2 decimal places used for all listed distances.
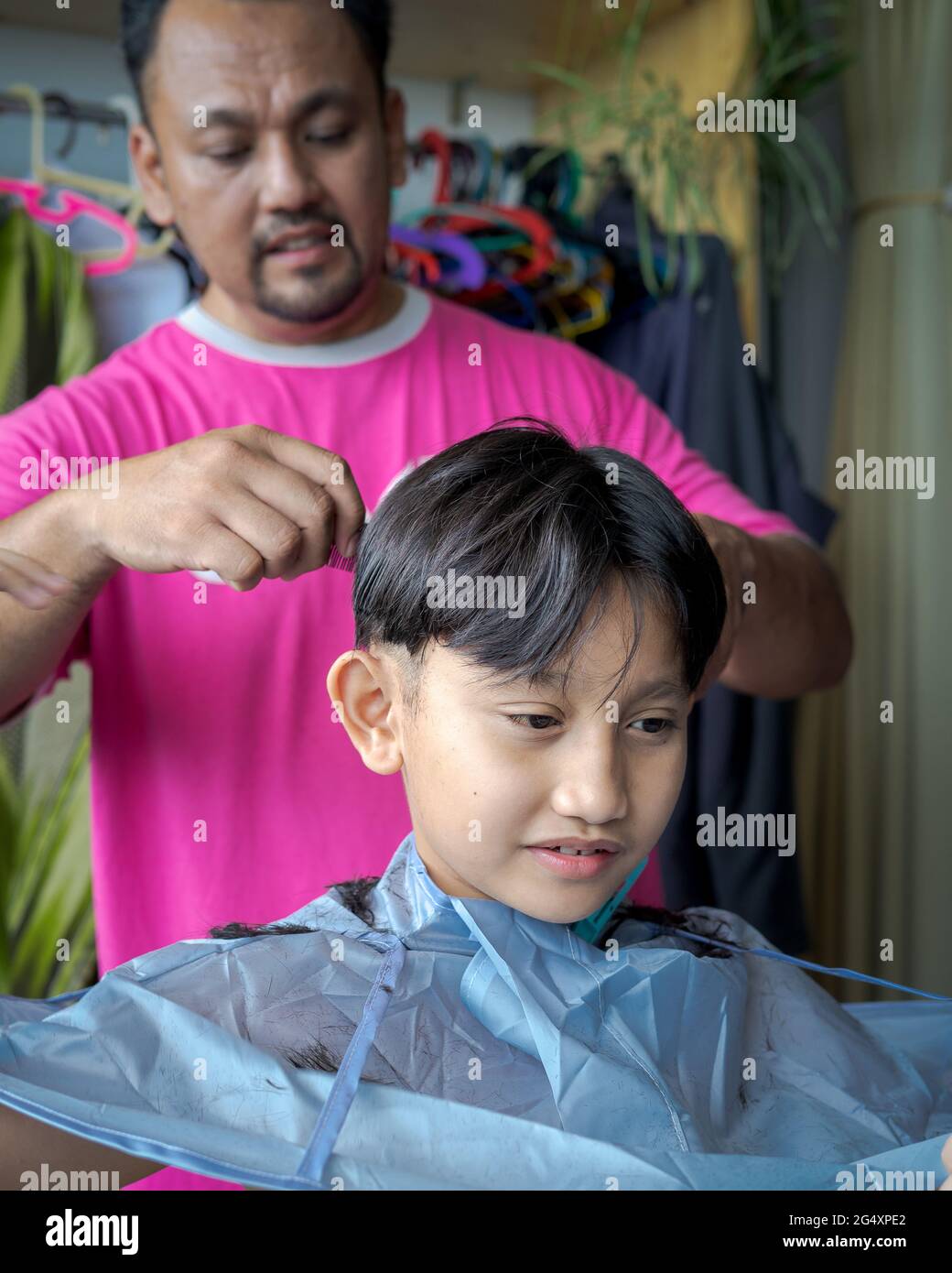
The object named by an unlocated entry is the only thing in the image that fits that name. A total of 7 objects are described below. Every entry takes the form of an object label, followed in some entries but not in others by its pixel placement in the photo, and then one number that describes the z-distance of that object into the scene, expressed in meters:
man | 1.38
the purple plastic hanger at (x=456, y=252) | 2.04
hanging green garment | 1.94
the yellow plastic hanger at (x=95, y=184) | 1.92
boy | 0.89
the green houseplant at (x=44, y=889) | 2.01
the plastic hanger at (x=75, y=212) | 1.95
